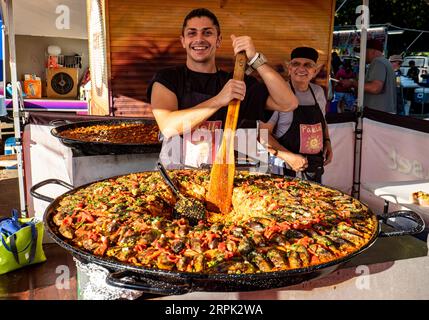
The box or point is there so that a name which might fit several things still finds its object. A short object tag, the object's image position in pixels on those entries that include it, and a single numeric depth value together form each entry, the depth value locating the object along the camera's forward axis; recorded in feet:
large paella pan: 5.44
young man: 8.95
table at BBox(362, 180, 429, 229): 10.76
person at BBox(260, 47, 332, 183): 13.25
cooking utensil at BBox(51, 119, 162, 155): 11.41
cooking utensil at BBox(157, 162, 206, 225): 7.83
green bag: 7.79
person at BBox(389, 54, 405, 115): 33.91
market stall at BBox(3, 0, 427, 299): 5.59
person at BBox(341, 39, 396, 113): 21.69
